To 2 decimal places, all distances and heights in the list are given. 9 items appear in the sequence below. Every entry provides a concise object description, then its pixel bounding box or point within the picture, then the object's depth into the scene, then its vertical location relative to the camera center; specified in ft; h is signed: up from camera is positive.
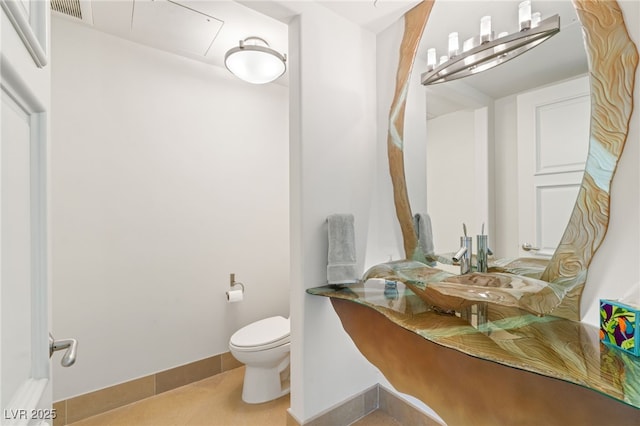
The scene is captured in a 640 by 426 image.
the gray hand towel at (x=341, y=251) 4.93 -0.66
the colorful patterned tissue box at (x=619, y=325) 2.57 -1.10
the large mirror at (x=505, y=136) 3.39 +1.09
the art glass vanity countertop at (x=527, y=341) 2.28 -1.35
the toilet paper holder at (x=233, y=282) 7.76 -1.84
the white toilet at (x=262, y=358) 5.96 -3.07
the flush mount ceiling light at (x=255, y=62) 5.80 +3.28
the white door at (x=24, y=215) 1.47 +0.01
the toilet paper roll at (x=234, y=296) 7.31 -2.10
